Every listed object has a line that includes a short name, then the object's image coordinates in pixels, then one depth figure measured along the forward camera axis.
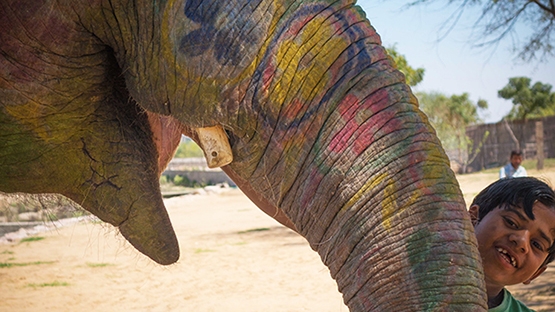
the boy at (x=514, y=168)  10.07
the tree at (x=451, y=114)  42.34
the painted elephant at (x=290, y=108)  1.61
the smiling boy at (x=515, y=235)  2.39
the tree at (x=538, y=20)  9.73
